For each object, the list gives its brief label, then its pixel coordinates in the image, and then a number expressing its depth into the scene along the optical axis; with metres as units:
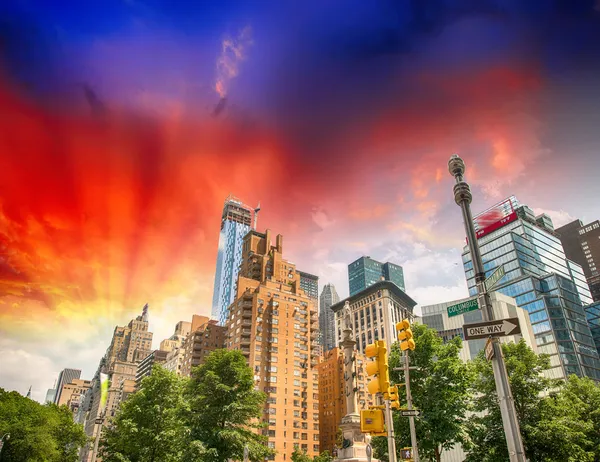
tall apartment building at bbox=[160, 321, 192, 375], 144.10
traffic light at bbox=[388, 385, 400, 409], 11.00
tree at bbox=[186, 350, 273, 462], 30.39
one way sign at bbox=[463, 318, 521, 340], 9.58
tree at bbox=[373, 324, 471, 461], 26.25
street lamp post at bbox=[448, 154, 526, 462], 8.70
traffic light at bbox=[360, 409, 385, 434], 10.26
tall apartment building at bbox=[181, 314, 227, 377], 117.12
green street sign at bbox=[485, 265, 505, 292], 10.07
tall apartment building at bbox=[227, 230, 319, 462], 82.62
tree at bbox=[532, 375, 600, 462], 23.67
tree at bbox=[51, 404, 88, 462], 58.28
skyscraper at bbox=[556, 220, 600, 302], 190.38
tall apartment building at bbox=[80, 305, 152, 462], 161.88
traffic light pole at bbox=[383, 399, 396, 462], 11.77
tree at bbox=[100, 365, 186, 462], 32.84
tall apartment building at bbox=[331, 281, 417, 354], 142.38
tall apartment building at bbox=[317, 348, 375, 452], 108.06
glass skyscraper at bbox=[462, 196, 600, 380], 107.48
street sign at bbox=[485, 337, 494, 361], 9.80
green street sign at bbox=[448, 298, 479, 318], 10.73
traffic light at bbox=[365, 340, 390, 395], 10.20
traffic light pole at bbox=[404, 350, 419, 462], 14.25
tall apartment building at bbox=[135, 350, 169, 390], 168.00
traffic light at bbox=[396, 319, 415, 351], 12.68
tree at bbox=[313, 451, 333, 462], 71.90
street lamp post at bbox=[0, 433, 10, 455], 39.59
